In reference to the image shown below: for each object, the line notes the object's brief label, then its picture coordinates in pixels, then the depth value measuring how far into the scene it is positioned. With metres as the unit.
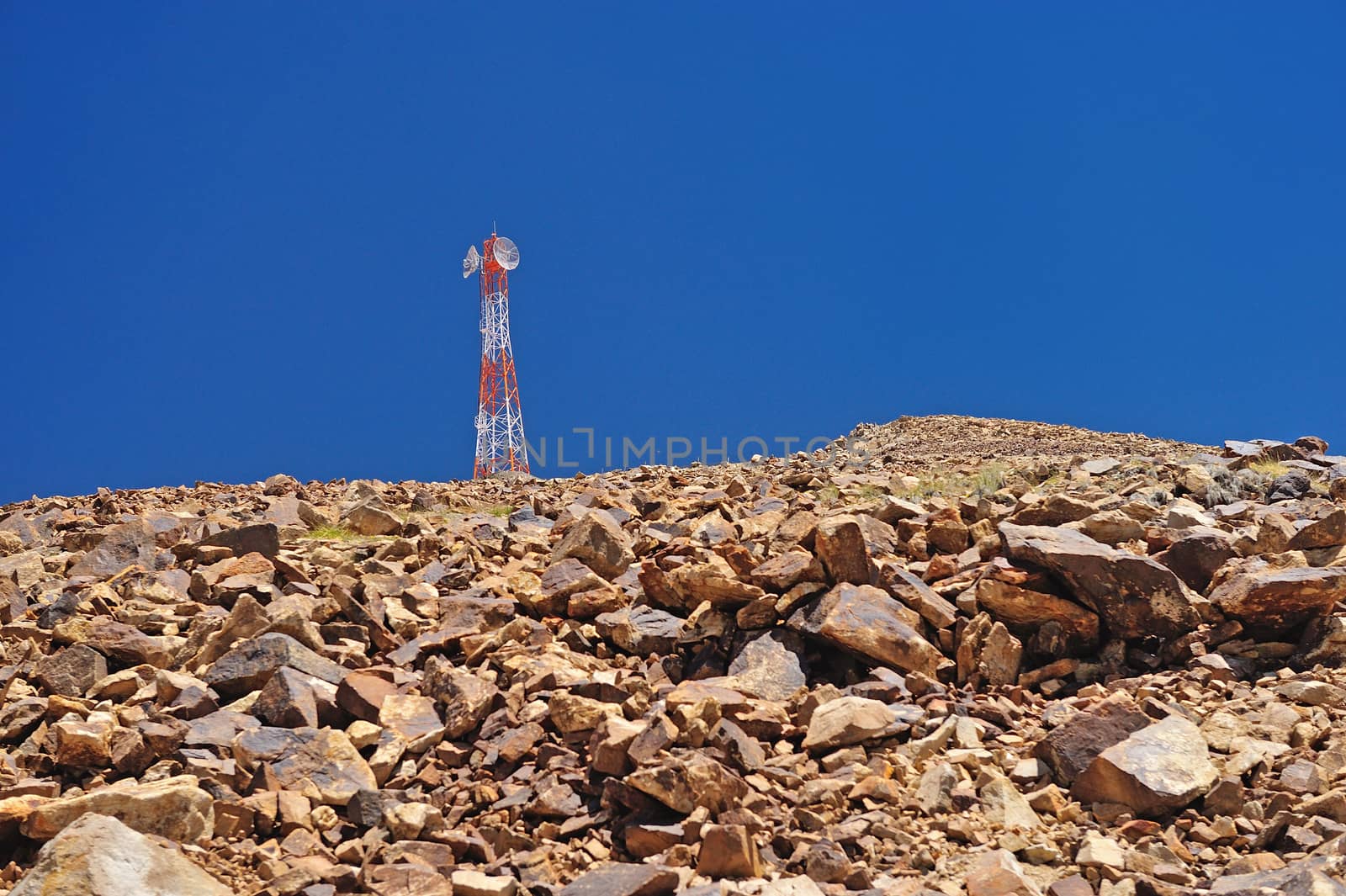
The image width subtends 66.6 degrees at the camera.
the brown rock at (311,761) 5.50
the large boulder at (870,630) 6.61
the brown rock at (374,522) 10.72
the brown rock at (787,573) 7.10
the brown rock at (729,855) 4.64
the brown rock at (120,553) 9.41
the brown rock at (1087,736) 5.43
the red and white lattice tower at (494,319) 26.16
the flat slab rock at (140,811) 4.90
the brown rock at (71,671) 6.81
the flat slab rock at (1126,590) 6.80
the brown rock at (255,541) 9.24
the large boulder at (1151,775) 5.08
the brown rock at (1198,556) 7.49
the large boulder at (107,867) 4.10
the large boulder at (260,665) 6.61
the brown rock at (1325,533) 7.83
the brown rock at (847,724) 5.69
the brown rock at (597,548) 8.45
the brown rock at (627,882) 4.54
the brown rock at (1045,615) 6.86
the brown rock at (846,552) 7.15
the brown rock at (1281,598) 6.69
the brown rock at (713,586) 7.15
